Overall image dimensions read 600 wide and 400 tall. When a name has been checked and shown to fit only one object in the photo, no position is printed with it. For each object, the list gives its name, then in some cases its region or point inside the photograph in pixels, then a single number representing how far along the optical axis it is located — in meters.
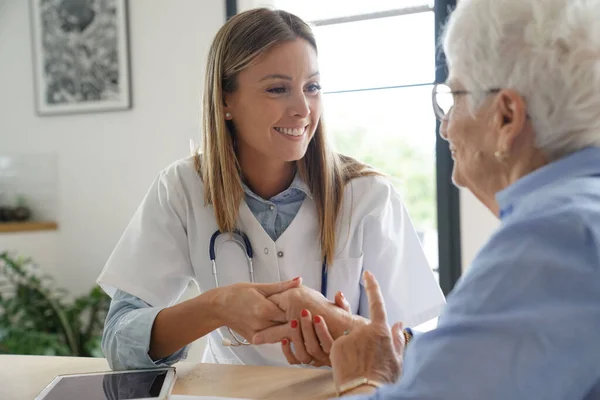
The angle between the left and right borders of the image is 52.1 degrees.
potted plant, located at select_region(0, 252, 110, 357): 3.18
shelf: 3.42
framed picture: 3.33
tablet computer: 1.15
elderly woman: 0.69
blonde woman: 1.64
